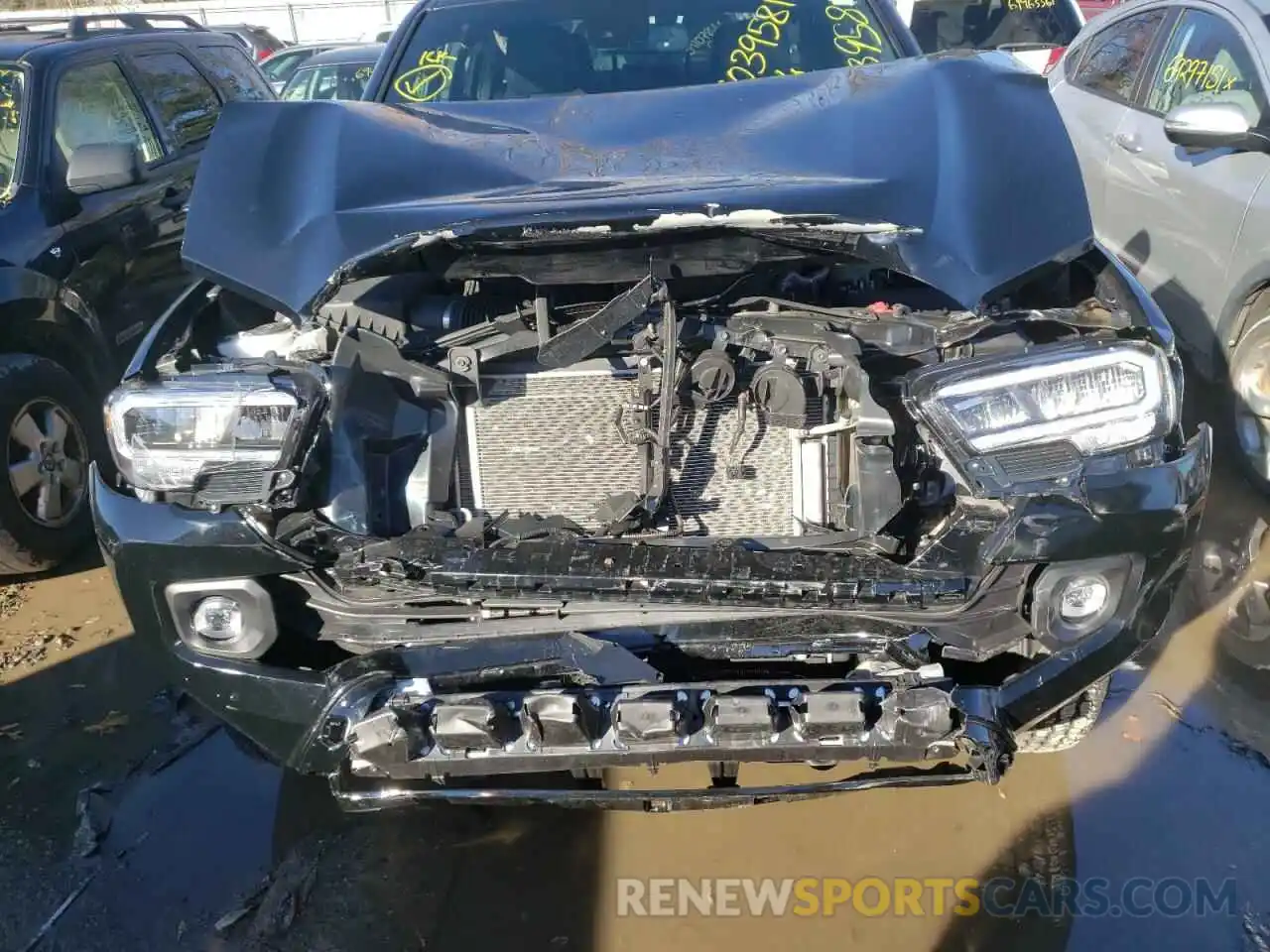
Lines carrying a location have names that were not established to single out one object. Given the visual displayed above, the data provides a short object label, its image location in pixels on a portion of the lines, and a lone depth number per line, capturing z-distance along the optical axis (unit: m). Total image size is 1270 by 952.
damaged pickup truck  2.08
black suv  3.88
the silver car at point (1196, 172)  4.00
